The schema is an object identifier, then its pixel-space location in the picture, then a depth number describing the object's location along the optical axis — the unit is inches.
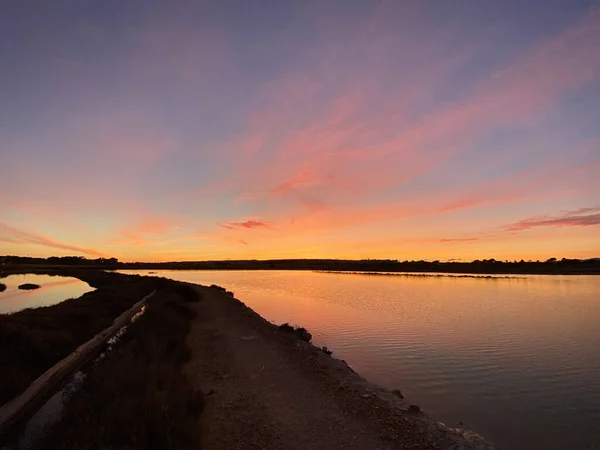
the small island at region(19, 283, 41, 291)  2360.9
